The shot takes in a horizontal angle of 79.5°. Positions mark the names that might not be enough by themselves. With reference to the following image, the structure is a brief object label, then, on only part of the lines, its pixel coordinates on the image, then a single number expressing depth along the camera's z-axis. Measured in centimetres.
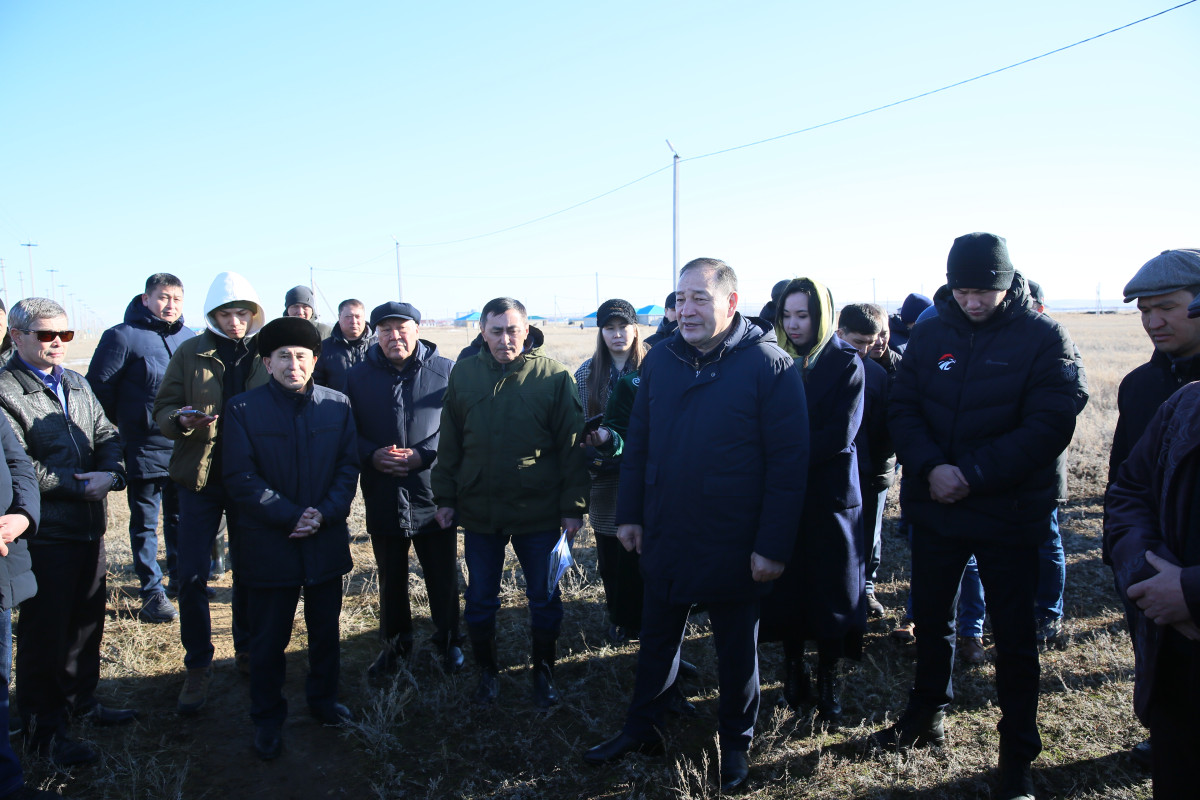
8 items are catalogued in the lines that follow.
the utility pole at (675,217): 2139
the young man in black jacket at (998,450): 307
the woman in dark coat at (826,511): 353
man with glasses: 348
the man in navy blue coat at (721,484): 310
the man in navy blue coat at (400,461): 432
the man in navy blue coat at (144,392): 511
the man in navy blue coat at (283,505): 360
